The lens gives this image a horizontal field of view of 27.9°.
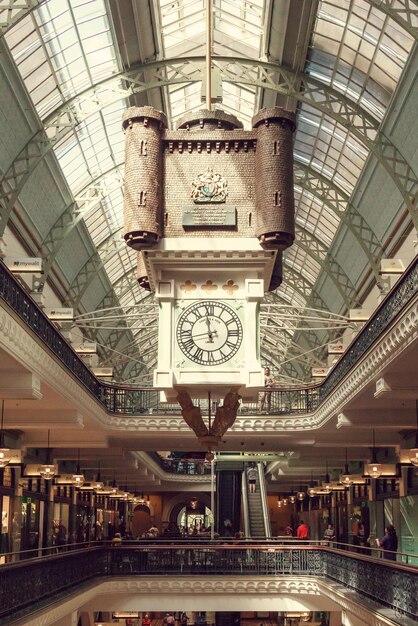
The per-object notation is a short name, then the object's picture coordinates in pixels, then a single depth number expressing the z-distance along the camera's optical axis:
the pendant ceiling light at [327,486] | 36.29
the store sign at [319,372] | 34.44
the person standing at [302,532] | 31.56
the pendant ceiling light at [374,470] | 24.58
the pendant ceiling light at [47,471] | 25.58
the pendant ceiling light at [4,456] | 20.30
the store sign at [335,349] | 33.16
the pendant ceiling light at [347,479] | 29.22
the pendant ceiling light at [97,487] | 35.08
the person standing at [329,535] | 29.49
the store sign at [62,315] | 29.17
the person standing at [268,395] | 30.14
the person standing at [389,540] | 20.55
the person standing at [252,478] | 45.25
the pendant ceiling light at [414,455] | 19.14
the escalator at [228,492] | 45.34
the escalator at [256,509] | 41.06
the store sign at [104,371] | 34.56
